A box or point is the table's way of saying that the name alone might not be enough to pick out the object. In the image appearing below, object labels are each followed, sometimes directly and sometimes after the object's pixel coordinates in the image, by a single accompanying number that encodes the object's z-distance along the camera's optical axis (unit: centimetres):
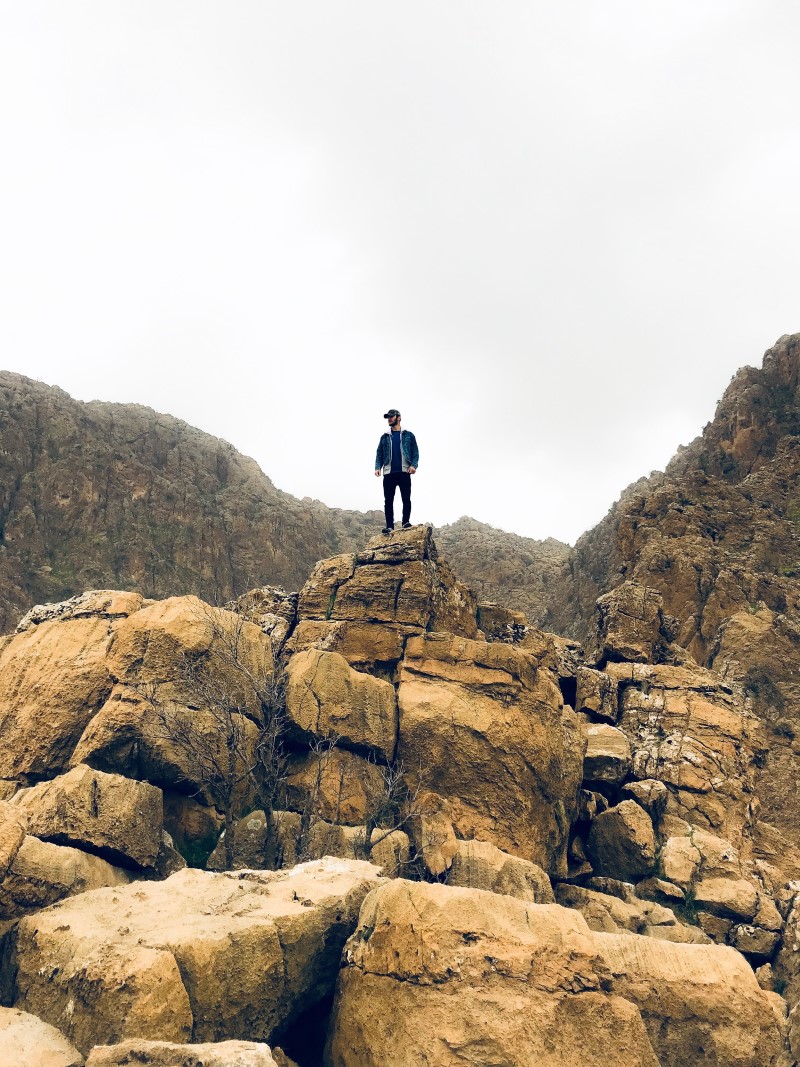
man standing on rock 2045
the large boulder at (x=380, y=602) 1891
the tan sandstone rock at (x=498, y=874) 1490
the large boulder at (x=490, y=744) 1655
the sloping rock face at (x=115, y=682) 1405
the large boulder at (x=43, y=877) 1014
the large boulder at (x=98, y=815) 1171
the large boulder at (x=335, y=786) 1559
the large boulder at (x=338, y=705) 1628
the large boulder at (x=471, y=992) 847
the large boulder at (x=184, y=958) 832
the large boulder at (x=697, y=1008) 1005
